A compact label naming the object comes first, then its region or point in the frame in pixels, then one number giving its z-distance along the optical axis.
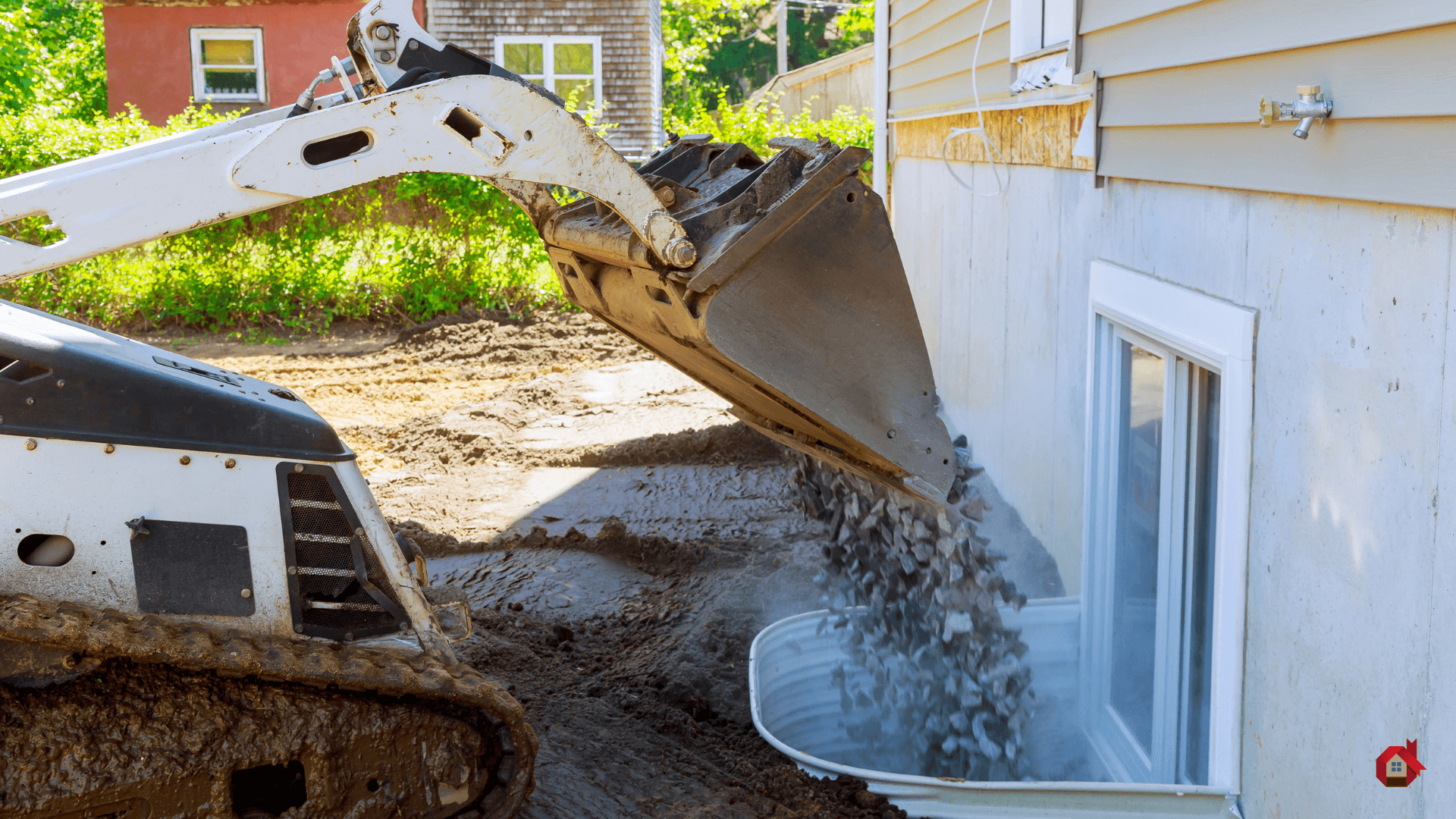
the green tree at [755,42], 40.62
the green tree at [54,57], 25.14
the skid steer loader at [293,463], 2.87
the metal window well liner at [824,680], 4.30
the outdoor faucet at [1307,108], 2.54
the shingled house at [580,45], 18.70
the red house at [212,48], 19.92
